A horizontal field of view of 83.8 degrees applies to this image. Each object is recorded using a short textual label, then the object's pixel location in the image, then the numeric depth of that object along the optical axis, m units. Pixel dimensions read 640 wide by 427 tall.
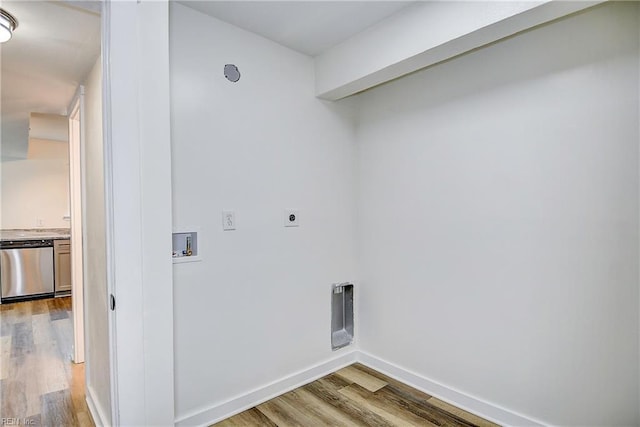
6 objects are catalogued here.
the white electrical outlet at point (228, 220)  2.15
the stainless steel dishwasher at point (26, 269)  5.00
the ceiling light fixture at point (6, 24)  1.72
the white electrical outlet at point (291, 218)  2.45
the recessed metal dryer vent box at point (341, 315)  2.79
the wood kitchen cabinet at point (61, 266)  5.36
